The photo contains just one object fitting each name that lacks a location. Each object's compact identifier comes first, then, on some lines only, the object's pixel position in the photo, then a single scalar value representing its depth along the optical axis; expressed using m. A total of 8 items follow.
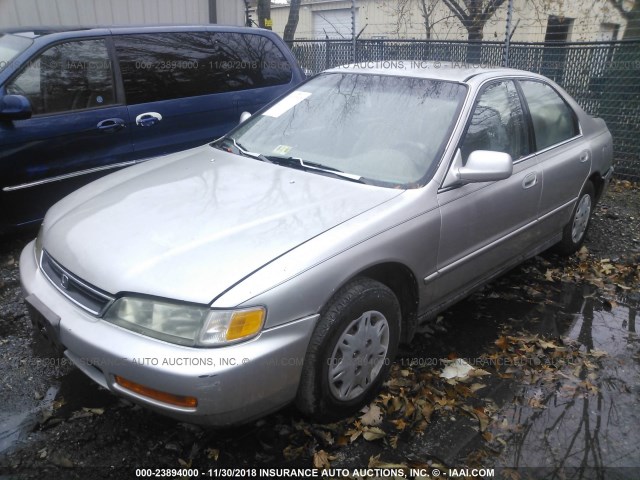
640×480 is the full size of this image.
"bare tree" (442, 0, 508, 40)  10.17
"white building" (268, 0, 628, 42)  12.58
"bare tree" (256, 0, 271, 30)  12.27
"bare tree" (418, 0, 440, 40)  11.02
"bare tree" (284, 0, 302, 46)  12.33
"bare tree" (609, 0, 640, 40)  11.06
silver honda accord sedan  2.09
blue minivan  4.11
